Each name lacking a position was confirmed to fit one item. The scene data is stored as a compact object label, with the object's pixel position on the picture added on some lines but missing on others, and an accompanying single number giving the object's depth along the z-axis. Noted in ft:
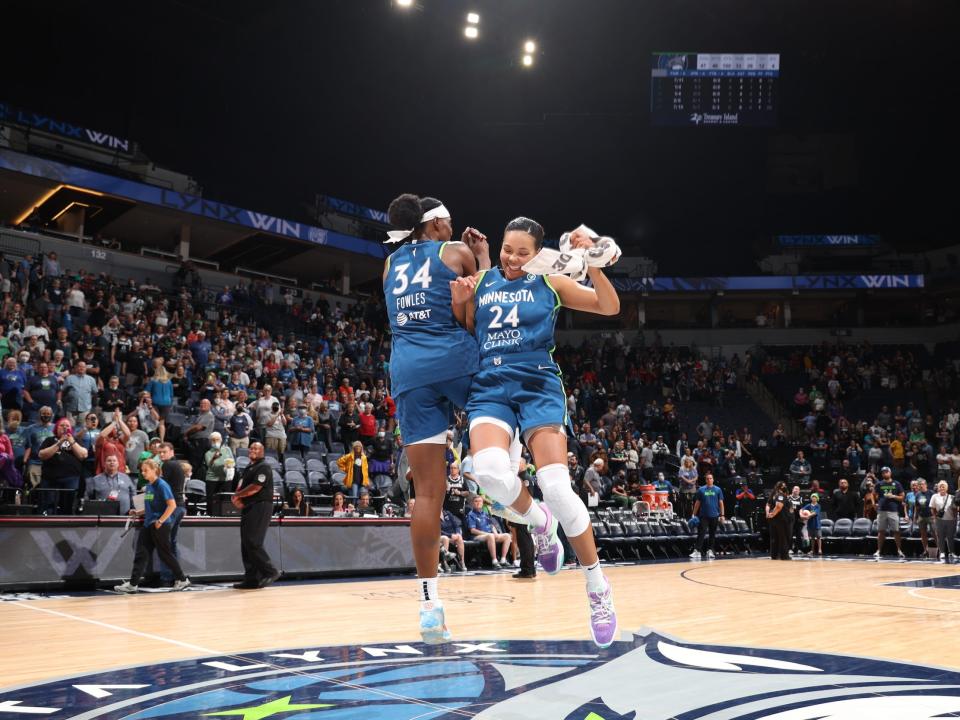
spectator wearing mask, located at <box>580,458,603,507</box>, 50.37
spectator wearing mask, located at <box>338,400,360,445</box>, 49.93
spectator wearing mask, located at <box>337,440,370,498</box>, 42.34
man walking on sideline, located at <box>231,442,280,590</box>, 30.42
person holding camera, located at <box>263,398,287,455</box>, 44.37
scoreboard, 82.53
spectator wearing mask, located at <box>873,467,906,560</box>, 54.75
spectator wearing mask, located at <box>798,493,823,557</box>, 58.44
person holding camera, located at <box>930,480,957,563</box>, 49.03
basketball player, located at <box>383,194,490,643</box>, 12.05
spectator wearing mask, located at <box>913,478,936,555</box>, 53.26
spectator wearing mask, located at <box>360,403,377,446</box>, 50.39
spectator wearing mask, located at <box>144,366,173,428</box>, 42.11
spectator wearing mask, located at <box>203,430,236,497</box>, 36.91
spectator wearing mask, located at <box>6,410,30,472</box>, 34.37
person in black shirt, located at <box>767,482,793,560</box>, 52.31
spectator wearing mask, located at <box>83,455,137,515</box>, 32.24
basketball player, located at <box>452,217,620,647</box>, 11.38
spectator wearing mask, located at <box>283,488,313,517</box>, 37.76
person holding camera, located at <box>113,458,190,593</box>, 28.86
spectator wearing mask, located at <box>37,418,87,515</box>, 31.99
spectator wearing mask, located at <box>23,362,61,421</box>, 37.04
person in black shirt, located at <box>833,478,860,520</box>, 60.85
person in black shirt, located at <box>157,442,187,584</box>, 30.09
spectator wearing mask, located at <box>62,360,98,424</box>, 38.19
